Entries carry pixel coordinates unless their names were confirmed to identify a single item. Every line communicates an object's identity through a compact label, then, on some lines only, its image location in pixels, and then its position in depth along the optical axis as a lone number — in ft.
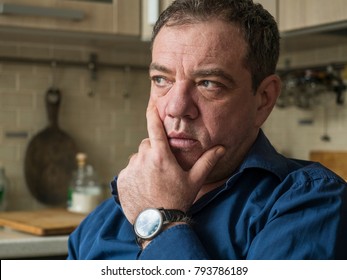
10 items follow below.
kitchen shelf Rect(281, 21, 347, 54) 8.08
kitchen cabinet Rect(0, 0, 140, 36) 8.26
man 4.03
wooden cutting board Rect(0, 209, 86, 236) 7.59
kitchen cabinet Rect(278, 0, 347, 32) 7.78
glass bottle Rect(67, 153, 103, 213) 9.12
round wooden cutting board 9.71
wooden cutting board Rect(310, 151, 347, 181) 9.25
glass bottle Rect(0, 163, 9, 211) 9.32
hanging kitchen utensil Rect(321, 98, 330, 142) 9.70
